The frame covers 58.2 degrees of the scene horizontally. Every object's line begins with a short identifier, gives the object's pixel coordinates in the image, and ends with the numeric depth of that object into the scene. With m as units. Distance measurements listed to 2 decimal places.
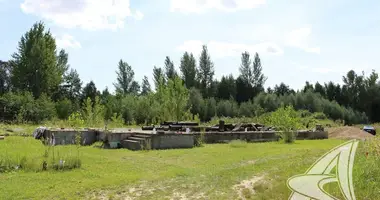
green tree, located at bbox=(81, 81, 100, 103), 47.83
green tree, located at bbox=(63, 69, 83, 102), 48.06
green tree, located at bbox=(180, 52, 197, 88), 50.75
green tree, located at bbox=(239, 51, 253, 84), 54.88
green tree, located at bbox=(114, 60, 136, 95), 55.34
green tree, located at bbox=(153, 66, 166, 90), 51.87
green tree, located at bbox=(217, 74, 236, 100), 51.56
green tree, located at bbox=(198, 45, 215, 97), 52.27
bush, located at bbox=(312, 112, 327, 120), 38.38
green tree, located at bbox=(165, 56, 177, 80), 53.72
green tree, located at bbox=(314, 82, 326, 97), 57.10
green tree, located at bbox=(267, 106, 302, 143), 16.94
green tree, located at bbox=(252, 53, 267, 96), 54.83
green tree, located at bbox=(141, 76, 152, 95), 57.19
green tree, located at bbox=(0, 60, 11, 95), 47.66
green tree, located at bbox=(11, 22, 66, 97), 34.47
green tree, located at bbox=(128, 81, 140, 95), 55.50
